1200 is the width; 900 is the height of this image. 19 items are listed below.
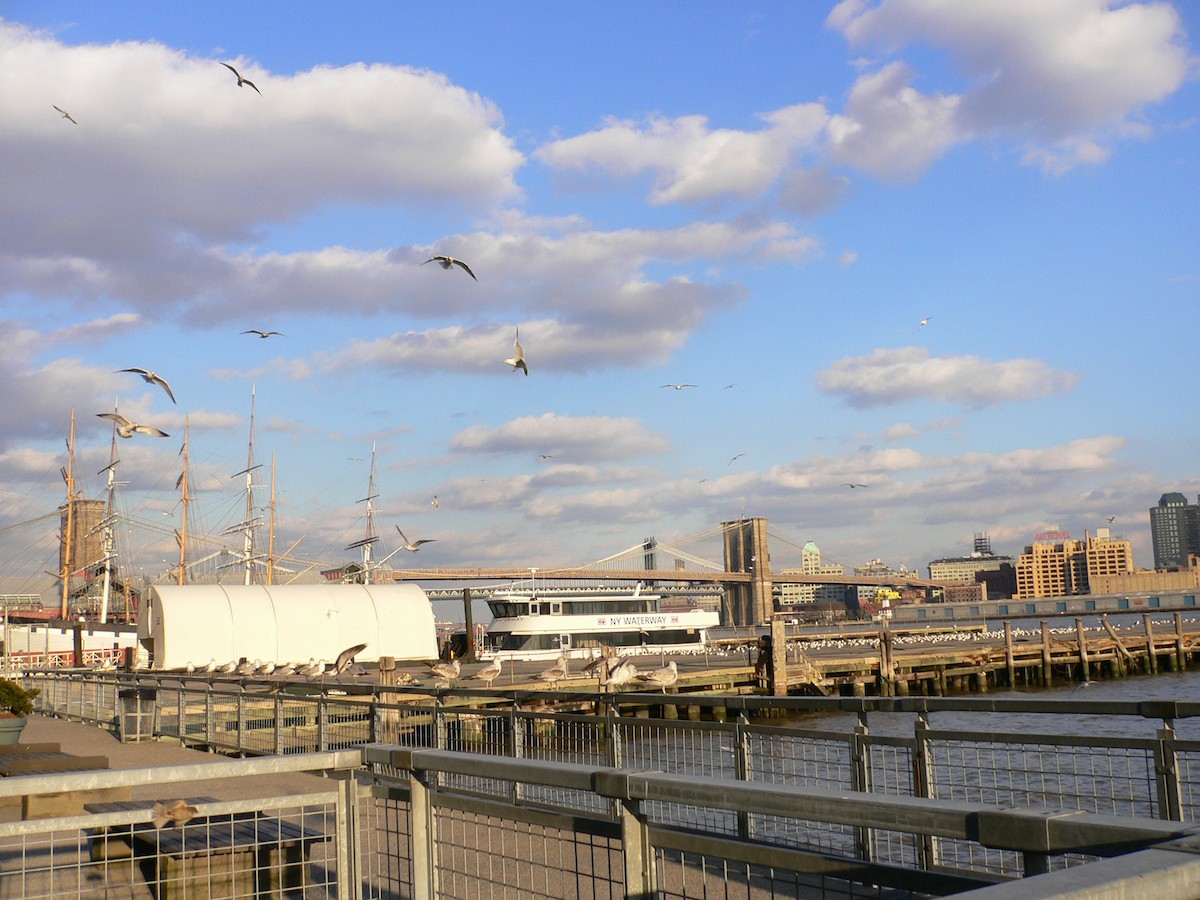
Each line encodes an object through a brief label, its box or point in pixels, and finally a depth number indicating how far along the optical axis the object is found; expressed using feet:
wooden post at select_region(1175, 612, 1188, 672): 211.41
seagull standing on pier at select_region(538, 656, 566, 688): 124.26
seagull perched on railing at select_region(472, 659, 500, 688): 104.32
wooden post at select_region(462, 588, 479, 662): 188.17
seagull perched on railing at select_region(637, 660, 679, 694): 88.69
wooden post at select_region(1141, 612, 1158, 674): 204.23
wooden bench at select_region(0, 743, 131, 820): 26.78
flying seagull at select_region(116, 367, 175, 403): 100.48
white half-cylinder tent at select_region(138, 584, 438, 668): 134.41
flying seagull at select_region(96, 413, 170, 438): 111.14
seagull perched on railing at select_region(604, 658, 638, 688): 68.41
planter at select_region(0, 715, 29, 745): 53.52
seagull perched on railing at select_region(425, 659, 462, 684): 96.78
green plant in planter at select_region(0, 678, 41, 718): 57.57
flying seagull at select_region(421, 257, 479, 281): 91.25
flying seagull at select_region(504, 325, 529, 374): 93.71
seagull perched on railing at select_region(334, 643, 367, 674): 101.47
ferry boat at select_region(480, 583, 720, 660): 199.62
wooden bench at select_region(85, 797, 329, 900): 20.29
